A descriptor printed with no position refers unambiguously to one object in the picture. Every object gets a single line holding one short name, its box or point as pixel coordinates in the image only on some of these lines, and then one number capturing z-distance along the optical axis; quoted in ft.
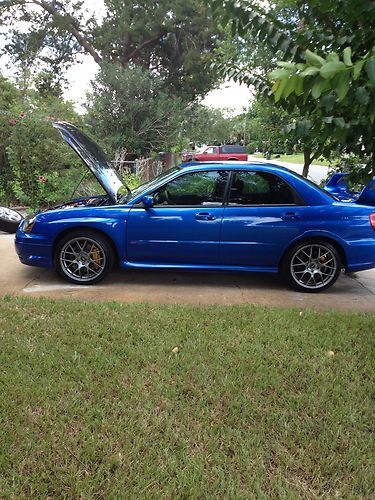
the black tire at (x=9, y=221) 24.85
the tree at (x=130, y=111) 50.49
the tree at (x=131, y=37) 62.23
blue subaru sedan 16.14
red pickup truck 85.25
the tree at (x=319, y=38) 6.06
